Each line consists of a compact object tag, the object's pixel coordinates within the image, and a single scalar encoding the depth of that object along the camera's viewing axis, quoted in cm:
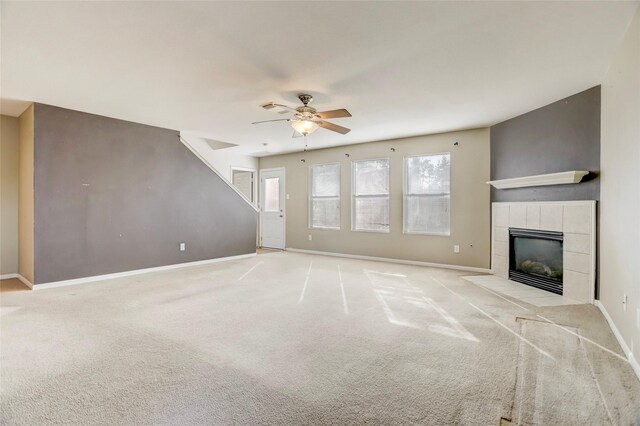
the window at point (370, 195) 649
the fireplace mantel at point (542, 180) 364
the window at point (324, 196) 725
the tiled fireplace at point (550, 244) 366
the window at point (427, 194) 579
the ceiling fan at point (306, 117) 377
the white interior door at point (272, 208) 826
